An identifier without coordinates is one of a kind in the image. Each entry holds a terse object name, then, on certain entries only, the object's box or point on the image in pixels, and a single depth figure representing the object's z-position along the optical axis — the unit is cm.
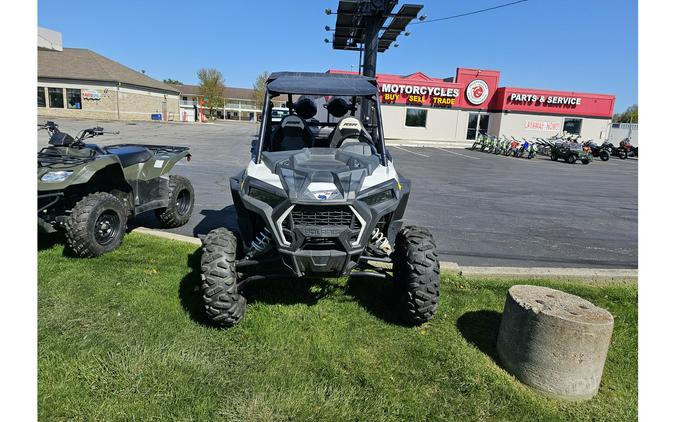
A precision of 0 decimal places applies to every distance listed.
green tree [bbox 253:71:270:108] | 8671
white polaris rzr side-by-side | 337
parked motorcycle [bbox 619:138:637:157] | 3047
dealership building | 3069
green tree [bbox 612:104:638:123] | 7356
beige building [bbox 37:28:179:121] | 4284
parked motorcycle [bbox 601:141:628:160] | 3041
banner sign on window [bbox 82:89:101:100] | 4313
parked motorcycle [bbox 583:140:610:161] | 2758
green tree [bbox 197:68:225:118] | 7319
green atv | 484
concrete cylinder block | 294
